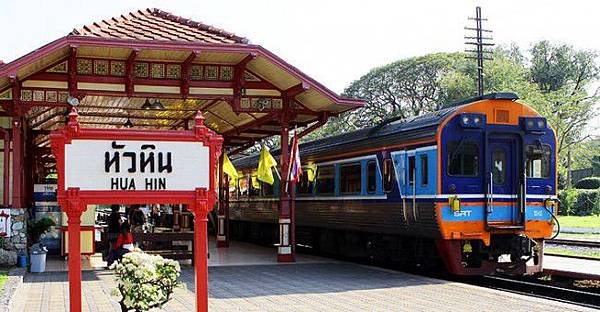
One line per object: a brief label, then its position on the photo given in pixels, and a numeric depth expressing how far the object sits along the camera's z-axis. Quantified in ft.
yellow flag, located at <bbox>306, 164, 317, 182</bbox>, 63.06
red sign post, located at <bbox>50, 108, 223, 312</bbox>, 22.67
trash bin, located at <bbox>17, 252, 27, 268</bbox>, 48.93
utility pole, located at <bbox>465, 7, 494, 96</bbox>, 103.65
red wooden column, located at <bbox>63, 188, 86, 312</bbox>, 22.88
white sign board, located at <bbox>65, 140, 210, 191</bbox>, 22.75
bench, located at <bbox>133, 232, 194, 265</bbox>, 53.16
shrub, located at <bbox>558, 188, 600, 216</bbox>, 142.10
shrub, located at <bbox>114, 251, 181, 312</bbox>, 22.71
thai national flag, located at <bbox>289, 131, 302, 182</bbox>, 55.11
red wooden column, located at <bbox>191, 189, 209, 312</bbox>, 23.81
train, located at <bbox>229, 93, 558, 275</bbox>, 44.68
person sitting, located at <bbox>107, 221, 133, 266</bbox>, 41.98
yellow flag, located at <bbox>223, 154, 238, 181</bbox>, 67.21
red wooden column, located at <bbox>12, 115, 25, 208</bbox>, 49.96
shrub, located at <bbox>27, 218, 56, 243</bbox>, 53.57
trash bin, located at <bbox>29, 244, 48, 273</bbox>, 48.57
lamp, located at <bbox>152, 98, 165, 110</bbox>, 54.54
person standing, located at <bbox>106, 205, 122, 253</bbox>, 54.70
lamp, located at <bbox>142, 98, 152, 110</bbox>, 54.66
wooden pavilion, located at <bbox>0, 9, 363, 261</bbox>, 47.44
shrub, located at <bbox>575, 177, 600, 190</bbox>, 154.92
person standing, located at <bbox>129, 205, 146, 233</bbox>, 62.46
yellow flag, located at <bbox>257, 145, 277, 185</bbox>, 58.44
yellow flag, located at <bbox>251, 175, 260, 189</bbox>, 79.03
